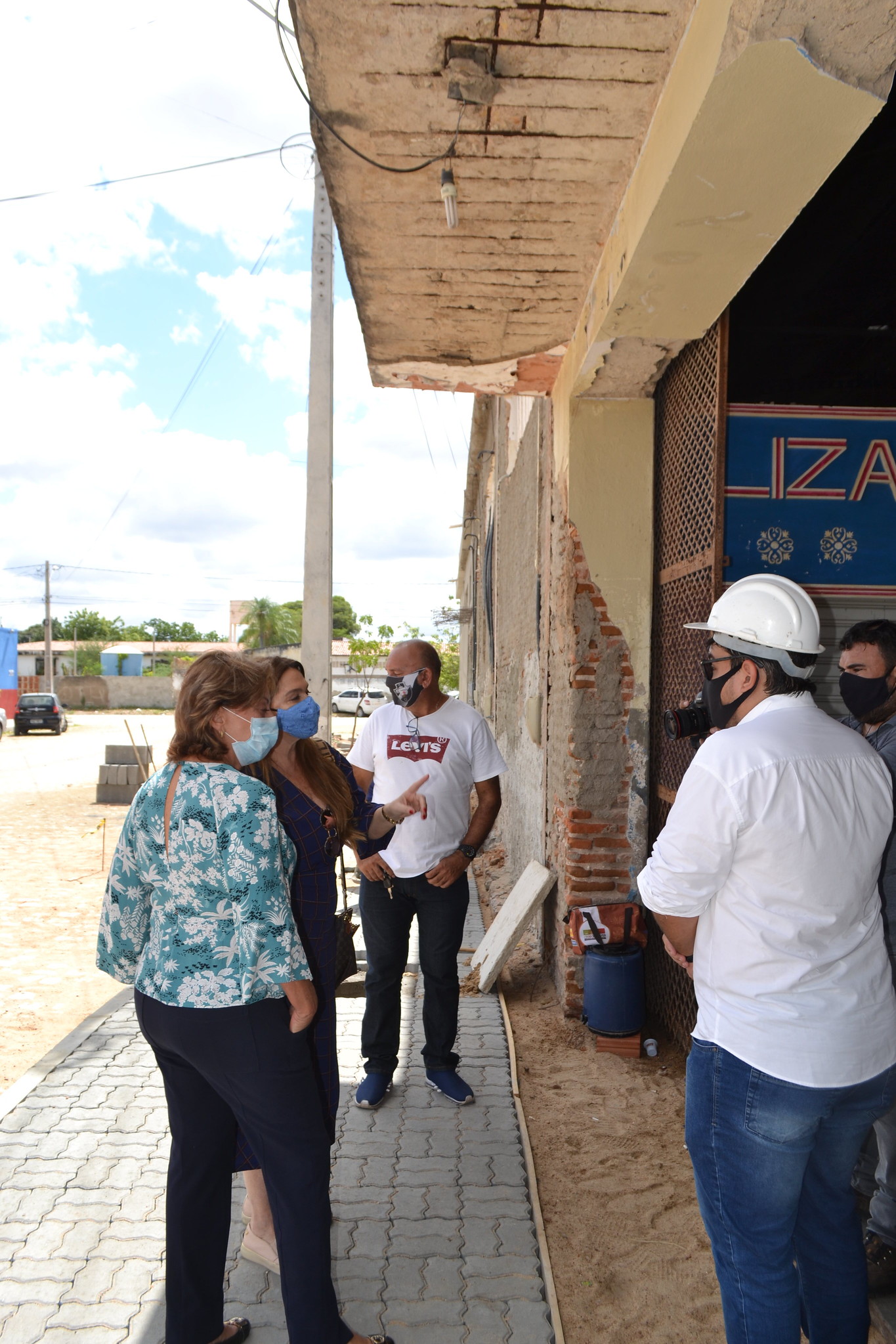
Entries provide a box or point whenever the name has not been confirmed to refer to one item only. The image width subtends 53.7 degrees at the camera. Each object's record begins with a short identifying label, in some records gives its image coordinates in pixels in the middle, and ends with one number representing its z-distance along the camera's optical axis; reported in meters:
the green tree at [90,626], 86.00
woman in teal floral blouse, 2.04
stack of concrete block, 14.39
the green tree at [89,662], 67.19
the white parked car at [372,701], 39.66
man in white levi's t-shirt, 3.77
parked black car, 29.22
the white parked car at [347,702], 43.88
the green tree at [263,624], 55.03
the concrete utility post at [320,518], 7.71
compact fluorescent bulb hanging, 3.11
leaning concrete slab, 4.98
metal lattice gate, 3.77
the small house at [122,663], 59.94
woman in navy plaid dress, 2.46
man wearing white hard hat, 1.77
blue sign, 3.90
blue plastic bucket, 4.21
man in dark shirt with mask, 2.55
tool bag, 4.36
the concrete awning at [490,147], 2.46
